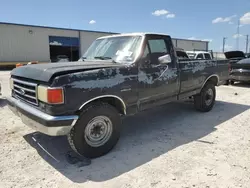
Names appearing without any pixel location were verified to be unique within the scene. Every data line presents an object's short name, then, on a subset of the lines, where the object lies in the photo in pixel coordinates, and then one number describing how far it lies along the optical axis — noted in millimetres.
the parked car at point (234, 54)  14945
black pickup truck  3176
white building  26078
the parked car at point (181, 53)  7760
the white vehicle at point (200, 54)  13586
